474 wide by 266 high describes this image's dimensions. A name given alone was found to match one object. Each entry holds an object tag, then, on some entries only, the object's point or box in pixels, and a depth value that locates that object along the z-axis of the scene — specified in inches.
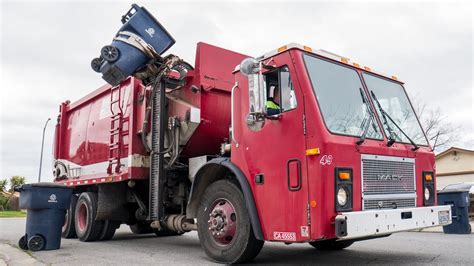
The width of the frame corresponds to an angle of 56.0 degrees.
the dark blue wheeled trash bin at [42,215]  300.8
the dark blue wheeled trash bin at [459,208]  381.1
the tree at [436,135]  1135.0
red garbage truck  187.8
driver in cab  205.8
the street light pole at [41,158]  1087.6
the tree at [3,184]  1359.5
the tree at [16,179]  1444.9
